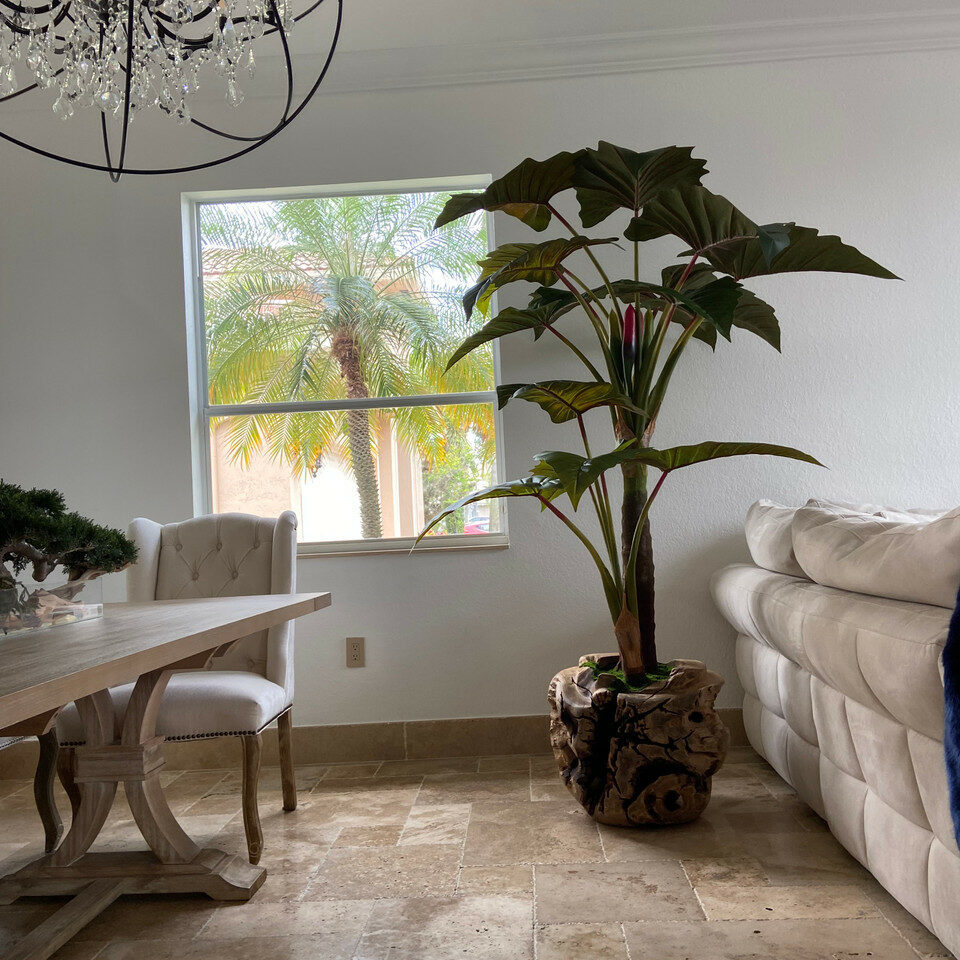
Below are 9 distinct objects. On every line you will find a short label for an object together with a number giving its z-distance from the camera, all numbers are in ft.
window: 11.50
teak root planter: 7.73
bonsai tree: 5.98
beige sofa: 5.08
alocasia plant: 7.38
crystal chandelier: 5.92
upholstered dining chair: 7.55
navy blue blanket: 4.50
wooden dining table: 6.40
